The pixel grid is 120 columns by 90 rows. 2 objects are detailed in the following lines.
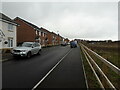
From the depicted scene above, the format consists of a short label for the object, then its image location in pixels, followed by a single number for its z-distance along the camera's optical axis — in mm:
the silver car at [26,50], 8699
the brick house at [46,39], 35052
